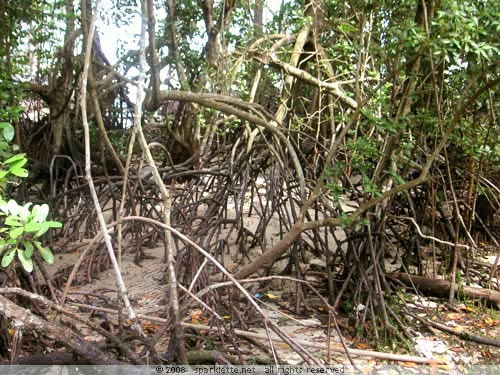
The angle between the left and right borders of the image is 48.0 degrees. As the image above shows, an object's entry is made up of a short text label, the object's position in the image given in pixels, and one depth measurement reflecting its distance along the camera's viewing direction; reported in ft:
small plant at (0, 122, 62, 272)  5.32
